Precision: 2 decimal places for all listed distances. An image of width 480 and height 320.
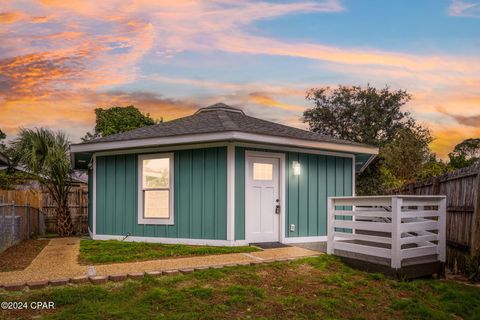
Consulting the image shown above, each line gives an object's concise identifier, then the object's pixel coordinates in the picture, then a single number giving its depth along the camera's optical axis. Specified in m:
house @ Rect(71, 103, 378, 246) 9.17
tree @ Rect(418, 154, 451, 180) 21.34
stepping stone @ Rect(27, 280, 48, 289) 5.14
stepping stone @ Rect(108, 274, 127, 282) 5.59
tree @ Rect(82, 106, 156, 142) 23.87
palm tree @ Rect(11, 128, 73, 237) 12.56
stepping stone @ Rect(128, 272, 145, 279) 5.69
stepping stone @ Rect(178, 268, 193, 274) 6.03
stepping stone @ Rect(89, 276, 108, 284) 5.45
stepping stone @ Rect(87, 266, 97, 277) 5.80
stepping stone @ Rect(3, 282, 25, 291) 5.06
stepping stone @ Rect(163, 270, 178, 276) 5.94
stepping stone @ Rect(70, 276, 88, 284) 5.42
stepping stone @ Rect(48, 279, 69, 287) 5.27
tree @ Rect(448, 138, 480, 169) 27.57
